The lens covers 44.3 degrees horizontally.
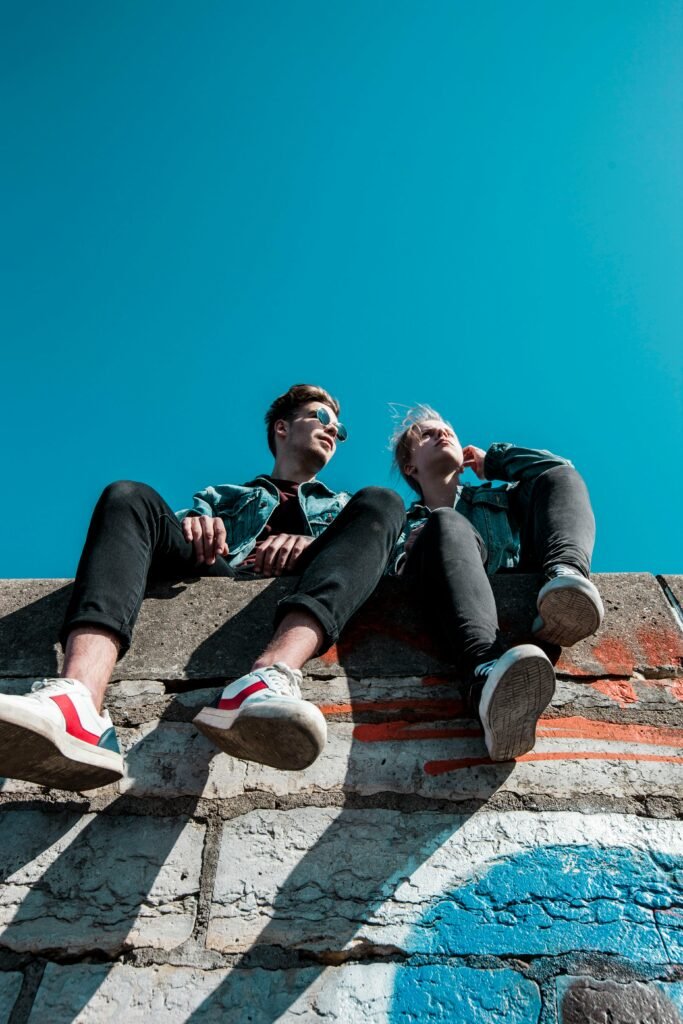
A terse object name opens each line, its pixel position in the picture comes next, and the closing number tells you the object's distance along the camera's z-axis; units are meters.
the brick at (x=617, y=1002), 1.46
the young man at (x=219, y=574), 1.61
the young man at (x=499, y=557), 1.79
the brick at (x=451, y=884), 1.60
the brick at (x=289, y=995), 1.49
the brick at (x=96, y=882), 1.64
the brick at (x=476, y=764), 1.88
